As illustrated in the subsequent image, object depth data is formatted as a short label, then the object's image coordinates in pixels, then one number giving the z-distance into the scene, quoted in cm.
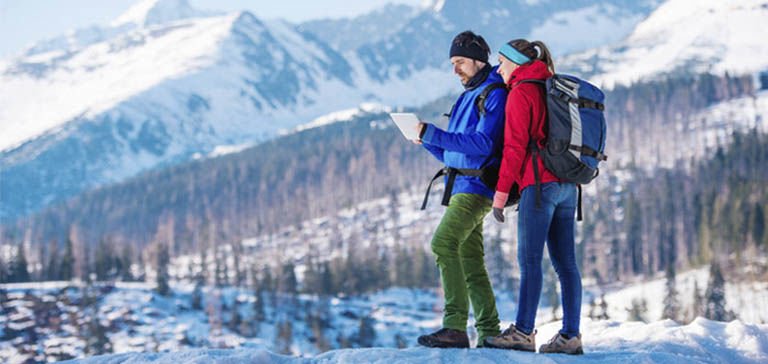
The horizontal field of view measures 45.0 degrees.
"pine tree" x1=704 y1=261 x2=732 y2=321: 11138
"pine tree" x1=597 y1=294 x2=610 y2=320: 9774
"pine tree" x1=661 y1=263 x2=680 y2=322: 11619
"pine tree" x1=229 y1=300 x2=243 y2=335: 13112
